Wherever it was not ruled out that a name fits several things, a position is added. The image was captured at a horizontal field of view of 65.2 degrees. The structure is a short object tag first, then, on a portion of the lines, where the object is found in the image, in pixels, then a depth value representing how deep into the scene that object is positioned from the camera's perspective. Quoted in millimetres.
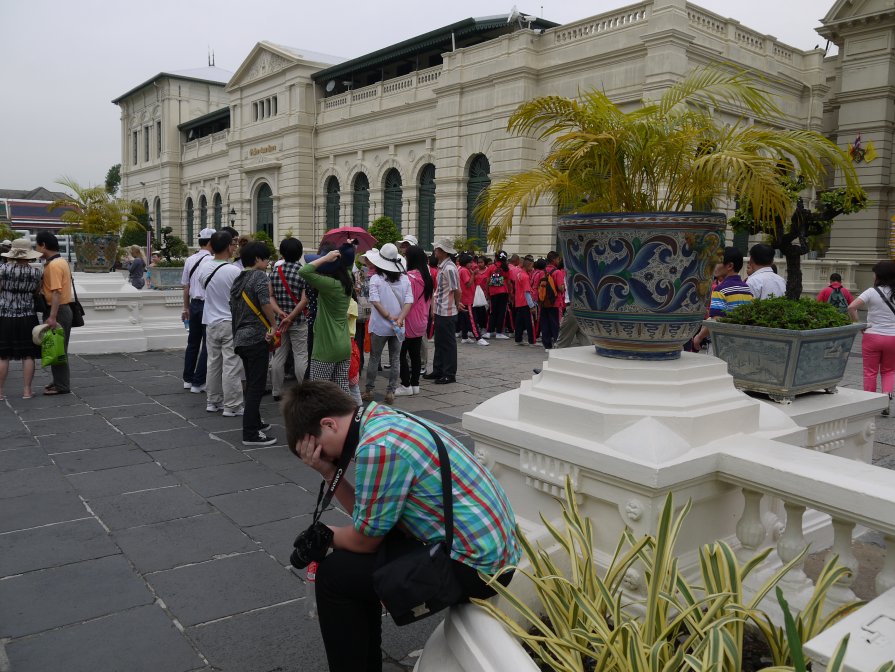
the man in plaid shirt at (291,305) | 7123
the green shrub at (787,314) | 4051
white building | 20516
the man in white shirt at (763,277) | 6363
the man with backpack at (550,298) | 12156
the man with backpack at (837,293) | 13790
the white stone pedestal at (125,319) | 11156
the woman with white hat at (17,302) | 7398
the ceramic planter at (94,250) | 14859
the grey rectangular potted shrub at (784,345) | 3883
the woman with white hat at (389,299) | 7840
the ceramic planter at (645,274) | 2898
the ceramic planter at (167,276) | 15398
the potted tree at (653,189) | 2928
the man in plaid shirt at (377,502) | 2197
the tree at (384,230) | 24000
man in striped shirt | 5809
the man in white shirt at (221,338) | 7191
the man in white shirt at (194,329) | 8352
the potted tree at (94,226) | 14867
